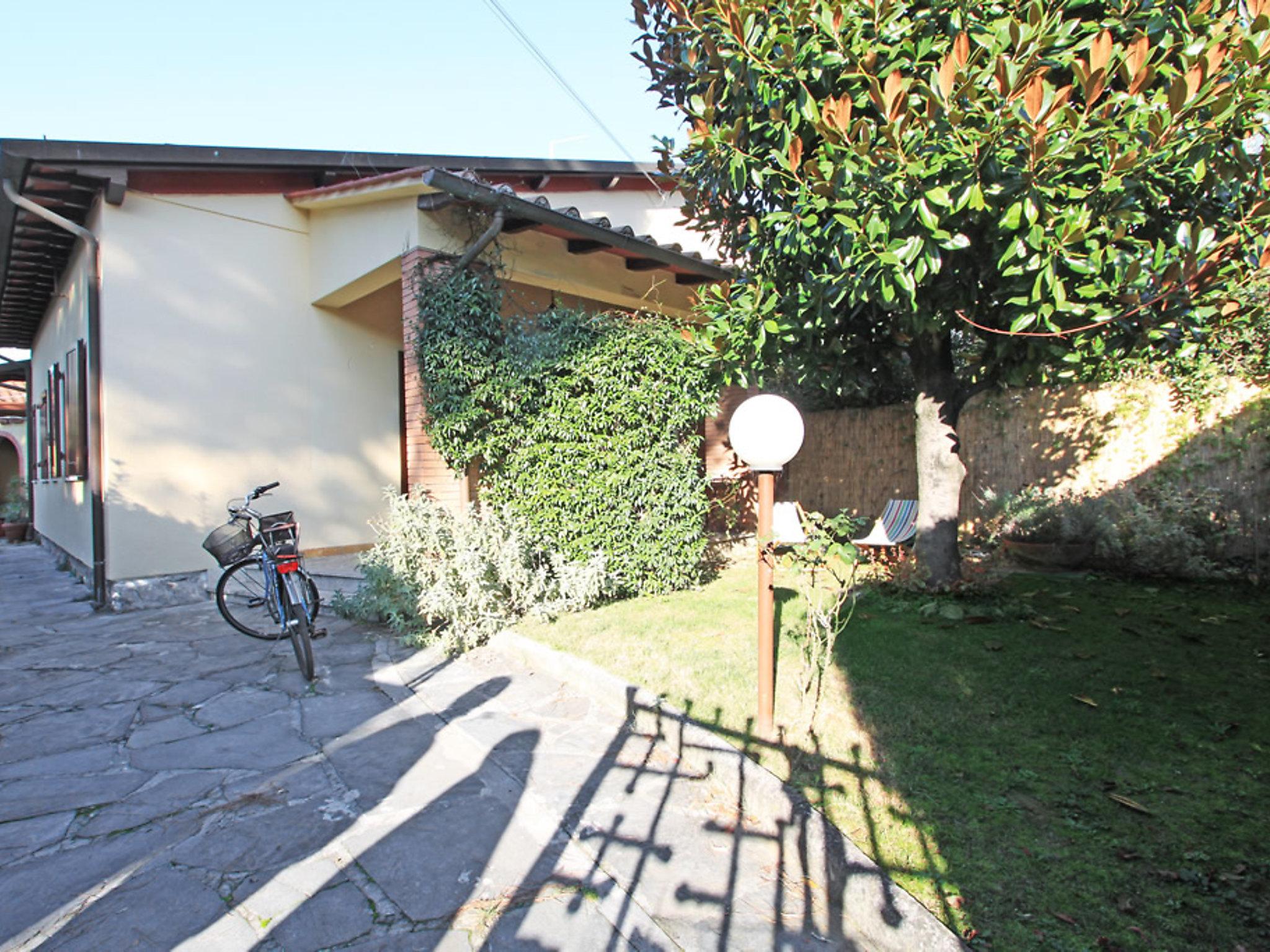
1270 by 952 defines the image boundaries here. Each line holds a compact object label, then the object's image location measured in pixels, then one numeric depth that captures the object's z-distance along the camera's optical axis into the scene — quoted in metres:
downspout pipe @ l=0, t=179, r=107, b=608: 6.54
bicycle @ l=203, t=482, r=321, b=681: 4.68
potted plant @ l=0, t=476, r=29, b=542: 14.63
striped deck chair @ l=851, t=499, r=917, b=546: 7.48
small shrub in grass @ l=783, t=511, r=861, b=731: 3.31
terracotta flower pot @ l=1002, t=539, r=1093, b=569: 7.03
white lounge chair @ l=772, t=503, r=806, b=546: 7.44
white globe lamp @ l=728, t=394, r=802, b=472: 3.30
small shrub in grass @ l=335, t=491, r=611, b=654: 5.16
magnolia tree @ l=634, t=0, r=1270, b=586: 3.22
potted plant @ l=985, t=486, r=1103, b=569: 7.06
